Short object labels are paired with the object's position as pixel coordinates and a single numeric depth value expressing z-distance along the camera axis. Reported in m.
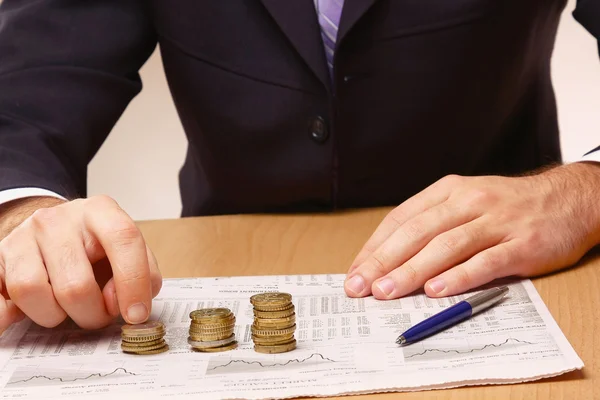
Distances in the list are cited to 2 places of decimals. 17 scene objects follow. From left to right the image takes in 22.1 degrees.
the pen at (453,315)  0.83
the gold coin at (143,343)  0.83
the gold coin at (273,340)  0.82
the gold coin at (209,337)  0.83
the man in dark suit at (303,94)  1.09
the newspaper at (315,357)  0.78
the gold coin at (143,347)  0.83
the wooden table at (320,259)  0.78
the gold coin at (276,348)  0.82
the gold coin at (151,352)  0.83
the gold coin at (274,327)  0.83
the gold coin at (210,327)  0.83
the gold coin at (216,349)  0.83
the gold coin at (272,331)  0.83
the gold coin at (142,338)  0.83
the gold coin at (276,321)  0.83
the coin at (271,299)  0.84
